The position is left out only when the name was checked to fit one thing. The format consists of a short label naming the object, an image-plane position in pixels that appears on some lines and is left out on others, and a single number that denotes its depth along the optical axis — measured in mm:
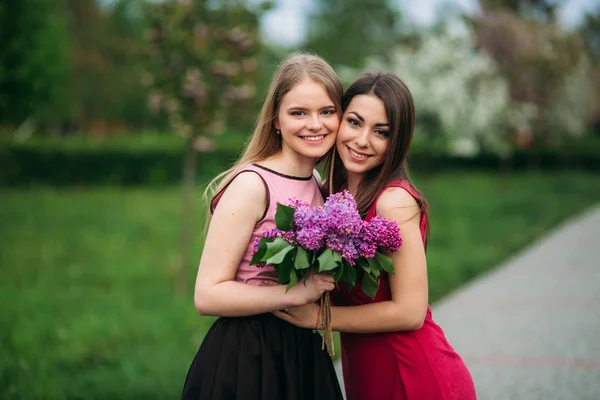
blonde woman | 2520
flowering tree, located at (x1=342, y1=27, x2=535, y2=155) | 14695
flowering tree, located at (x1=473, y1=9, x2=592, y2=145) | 21500
